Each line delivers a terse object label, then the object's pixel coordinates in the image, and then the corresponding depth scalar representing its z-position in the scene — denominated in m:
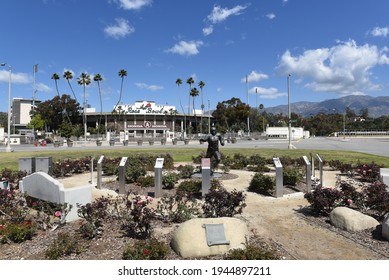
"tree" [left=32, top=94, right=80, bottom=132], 94.31
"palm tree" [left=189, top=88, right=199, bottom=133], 102.06
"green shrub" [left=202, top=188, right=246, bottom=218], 7.44
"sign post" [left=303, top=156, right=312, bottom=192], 11.22
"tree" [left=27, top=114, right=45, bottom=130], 88.25
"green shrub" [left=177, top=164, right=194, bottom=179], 14.40
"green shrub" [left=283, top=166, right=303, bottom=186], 12.28
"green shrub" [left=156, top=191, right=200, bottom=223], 7.62
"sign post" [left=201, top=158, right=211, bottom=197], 10.12
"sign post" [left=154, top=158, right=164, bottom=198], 10.61
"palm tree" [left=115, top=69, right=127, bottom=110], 89.38
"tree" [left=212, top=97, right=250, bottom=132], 106.69
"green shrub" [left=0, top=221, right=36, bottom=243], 6.37
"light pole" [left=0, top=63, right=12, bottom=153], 34.12
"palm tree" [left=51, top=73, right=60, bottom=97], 88.38
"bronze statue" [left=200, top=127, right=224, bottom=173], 14.05
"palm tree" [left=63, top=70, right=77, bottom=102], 84.44
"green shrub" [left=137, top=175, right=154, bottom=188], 12.41
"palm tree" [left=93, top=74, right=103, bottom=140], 88.04
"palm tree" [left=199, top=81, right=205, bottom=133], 101.06
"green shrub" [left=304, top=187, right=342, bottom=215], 7.95
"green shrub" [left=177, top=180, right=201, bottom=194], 11.13
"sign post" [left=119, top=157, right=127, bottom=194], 11.20
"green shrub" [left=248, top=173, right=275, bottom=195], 11.21
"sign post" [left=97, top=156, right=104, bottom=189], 12.08
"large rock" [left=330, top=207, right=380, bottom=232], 6.84
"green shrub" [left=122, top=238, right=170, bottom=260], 5.29
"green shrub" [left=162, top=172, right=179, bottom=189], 11.99
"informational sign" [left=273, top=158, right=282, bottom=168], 10.46
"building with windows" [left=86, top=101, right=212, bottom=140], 108.12
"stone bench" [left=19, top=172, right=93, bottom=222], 7.72
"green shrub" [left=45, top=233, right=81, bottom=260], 5.50
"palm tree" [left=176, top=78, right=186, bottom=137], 100.12
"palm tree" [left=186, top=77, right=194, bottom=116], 98.44
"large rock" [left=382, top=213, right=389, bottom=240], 6.19
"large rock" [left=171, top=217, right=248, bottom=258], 5.63
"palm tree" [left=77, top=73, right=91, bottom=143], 87.63
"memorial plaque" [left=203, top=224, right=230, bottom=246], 5.70
